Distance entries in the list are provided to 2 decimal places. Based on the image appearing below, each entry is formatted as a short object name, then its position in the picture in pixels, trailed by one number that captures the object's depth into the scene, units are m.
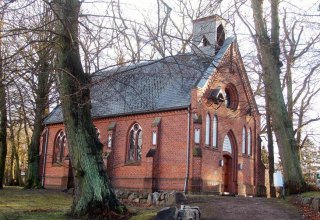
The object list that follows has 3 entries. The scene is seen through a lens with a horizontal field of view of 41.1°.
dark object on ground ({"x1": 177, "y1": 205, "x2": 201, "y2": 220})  11.20
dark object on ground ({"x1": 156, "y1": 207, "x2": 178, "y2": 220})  10.99
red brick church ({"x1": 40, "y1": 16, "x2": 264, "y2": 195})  24.61
